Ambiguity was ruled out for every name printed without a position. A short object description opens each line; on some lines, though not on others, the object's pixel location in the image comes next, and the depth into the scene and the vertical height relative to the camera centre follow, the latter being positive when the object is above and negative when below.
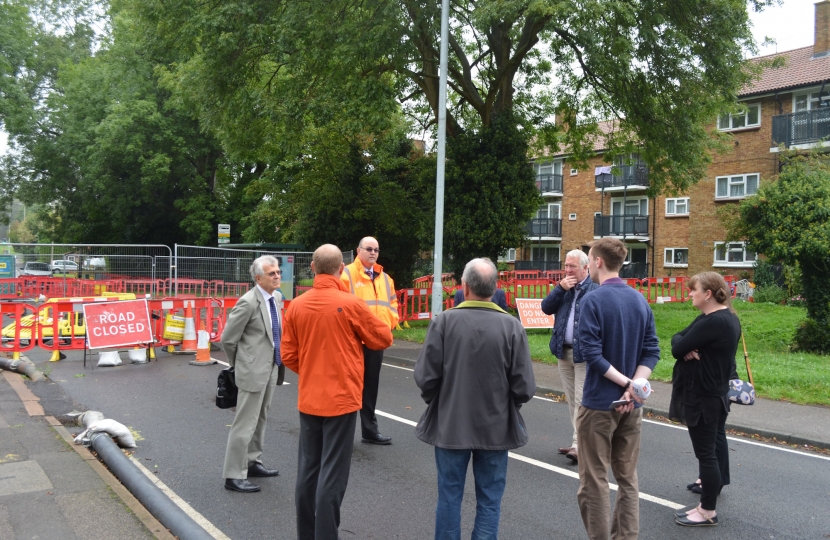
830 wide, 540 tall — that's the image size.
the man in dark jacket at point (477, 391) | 3.68 -0.72
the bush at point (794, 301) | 23.06 -1.25
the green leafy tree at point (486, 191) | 17.31 +1.81
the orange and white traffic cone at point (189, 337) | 13.84 -1.66
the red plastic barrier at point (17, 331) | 11.98 -1.51
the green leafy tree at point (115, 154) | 33.00 +5.19
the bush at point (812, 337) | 13.52 -1.45
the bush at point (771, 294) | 26.44 -1.15
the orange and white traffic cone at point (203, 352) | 12.40 -1.77
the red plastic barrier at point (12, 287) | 23.42 -1.20
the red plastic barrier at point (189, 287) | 21.00 -0.97
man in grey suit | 5.43 -0.82
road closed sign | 11.94 -1.25
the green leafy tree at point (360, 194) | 22.41 +2.19
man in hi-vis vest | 6.73 -0.39
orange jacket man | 4.15 -0.76
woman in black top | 4.84 -0.82
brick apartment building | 29.05 +3.85
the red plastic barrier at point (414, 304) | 18.58 -1.28
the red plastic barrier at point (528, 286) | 21.79 -0.81
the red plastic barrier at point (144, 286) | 22.11 -1.03
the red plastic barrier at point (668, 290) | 26.25 -1.04
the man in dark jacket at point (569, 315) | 5.84 -0.47
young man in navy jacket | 4.04 -0.76
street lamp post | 13.46 +1.49
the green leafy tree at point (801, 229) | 12.73 +0.70
